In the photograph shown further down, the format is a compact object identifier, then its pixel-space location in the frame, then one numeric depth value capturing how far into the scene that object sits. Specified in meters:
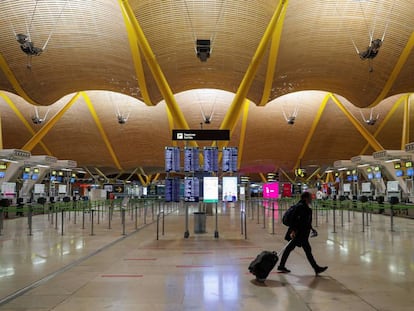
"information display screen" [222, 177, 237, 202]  15.65
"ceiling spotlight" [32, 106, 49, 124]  45.69
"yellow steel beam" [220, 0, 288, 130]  22.08
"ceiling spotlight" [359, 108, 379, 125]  46.41
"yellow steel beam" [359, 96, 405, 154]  46.09
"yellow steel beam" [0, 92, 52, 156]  45.34
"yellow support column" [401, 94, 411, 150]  41.84
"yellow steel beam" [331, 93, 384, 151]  45.97
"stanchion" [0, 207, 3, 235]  16.56
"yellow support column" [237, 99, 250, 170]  48.35
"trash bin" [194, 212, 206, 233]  16.22
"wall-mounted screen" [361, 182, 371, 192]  32.94
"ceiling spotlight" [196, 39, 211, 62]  21.21
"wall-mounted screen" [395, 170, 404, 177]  33.18
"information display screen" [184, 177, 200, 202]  14.86
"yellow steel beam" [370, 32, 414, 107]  25.77
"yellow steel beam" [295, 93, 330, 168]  47.94
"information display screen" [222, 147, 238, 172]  15.24
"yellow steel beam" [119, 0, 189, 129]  21.95
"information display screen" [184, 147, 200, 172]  14.83
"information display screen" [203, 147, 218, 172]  14.98
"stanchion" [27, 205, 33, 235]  15.66
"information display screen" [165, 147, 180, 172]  14.73
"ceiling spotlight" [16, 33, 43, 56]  20.30
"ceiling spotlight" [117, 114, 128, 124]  47.72
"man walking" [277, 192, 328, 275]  7.79
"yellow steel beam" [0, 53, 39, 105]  26.90
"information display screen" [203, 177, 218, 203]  15.05
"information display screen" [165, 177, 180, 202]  14.69
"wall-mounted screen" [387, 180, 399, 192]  28.05
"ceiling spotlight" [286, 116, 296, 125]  46.40
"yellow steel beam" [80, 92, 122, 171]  47.71
